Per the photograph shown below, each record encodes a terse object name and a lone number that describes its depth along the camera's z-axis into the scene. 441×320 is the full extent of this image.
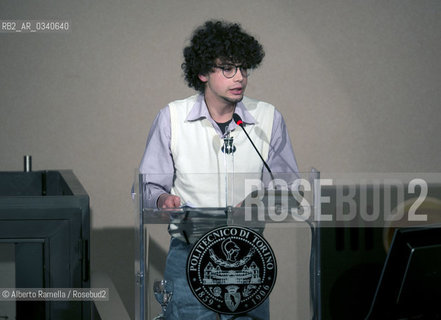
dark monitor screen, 7.41
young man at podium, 7.84
